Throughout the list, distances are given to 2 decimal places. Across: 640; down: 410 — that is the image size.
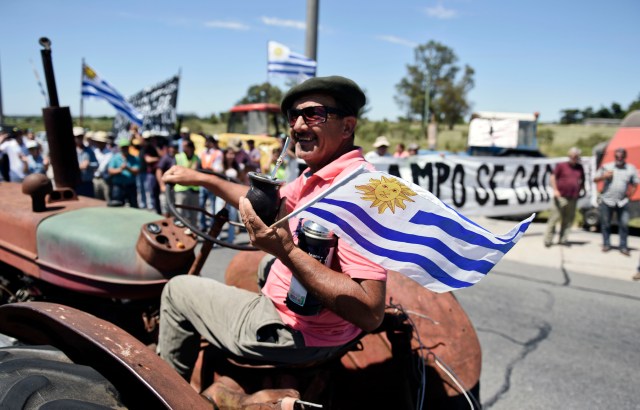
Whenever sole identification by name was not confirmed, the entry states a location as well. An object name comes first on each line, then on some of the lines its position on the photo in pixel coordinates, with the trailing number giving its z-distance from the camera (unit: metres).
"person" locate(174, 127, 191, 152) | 10.24
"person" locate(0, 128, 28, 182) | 9.22
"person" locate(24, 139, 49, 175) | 9.17
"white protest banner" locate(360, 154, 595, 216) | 9.42
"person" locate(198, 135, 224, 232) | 8.94
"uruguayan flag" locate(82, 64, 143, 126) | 11.43
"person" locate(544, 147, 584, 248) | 8.31
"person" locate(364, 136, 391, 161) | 9.55
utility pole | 7.20
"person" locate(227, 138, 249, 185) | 9.48
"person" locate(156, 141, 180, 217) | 8.74
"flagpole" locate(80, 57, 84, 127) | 11.44
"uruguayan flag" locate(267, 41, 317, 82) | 8.33
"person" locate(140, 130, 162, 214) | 9.38
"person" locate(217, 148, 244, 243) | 8.95
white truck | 12.71
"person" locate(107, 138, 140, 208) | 8.53
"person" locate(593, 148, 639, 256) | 7.84
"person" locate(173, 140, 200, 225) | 7.55
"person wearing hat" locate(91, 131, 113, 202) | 8.94
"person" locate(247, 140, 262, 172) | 11.24
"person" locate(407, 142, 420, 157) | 11.14
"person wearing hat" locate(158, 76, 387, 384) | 1.54
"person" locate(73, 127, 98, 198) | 8.86
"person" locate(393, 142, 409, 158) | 11.22
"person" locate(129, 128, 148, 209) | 9.88
